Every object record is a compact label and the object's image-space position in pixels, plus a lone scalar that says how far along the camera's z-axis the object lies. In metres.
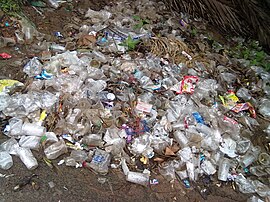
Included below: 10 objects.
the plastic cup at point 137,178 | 1.91
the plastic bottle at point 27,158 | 1.84
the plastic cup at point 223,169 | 2.05
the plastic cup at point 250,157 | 2.16
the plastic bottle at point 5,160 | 1.81
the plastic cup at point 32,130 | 1.95
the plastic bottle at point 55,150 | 1.91
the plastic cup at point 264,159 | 2.19
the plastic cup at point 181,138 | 2.12
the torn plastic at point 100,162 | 1.90
